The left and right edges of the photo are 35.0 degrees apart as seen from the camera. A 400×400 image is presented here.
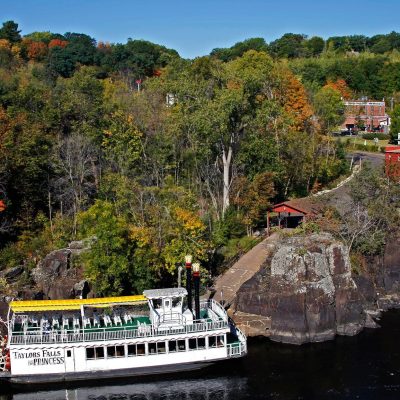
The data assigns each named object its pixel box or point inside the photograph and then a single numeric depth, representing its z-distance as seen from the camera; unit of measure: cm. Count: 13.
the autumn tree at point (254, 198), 6425
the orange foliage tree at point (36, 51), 12400
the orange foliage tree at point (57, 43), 13100
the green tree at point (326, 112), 9044
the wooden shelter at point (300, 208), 6156
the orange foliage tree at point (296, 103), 8412
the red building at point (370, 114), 12486
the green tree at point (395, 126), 10738
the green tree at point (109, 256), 5050
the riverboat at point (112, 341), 4284
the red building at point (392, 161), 6706
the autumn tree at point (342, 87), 13400
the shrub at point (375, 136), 11569
